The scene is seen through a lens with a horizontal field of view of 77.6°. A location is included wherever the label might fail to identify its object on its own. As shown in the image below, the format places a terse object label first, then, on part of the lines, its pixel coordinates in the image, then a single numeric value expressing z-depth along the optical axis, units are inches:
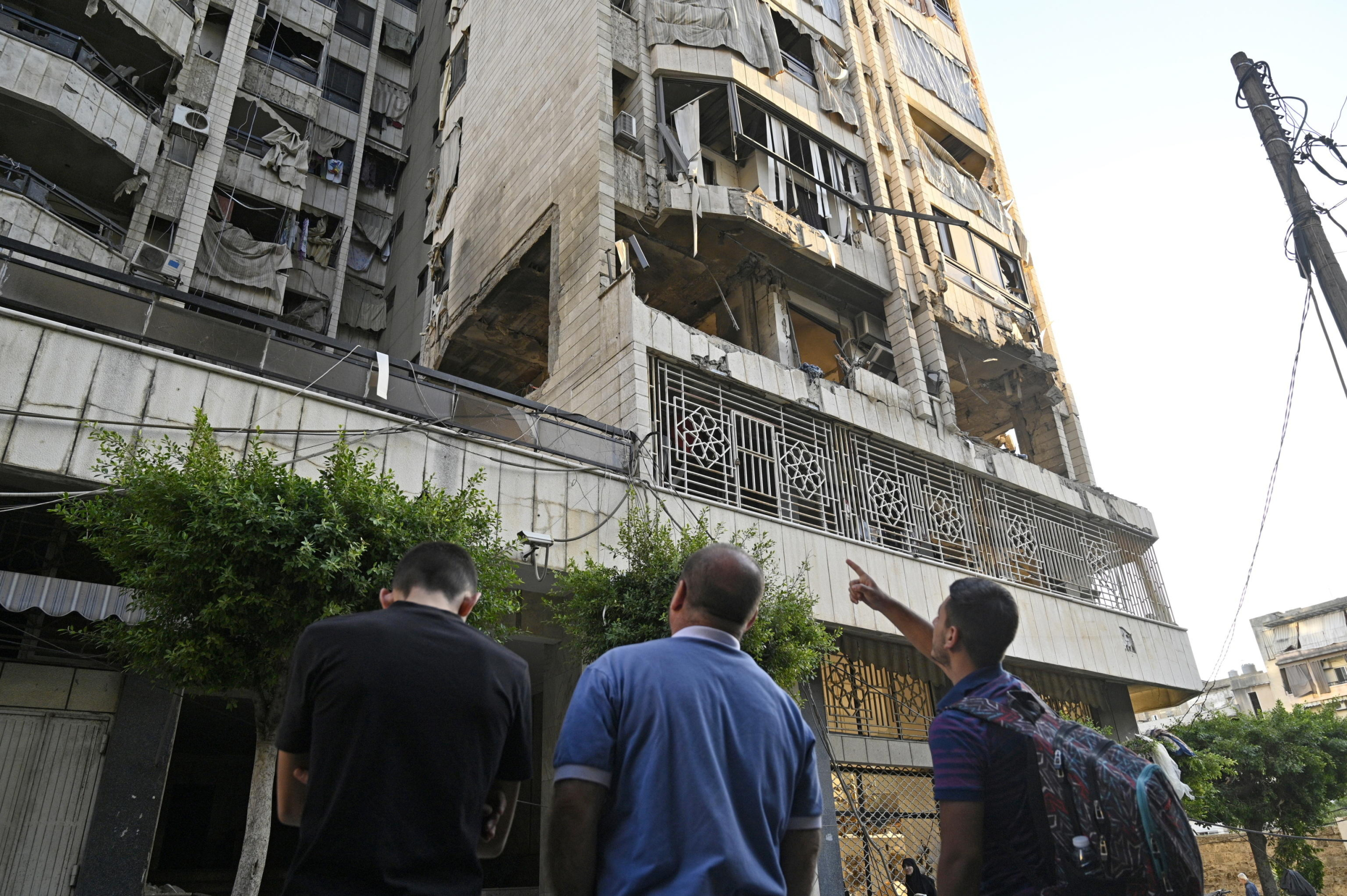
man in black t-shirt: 75.9
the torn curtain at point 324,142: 922.1
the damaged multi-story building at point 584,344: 311.1
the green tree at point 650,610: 321.7
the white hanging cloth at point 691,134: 544.1
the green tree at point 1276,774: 672.4
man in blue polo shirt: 77.9
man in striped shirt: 94.5
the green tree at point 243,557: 239.1
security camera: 354.3
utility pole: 363.3
